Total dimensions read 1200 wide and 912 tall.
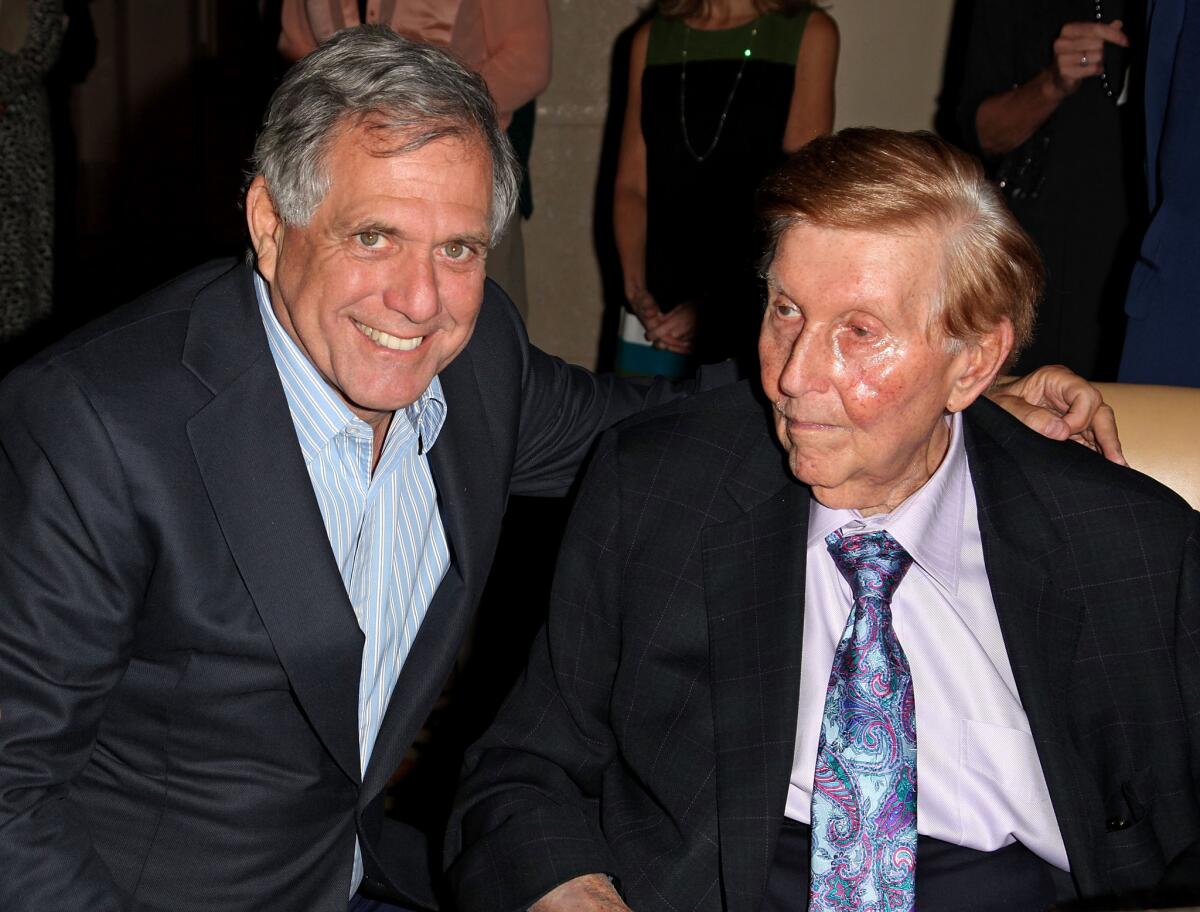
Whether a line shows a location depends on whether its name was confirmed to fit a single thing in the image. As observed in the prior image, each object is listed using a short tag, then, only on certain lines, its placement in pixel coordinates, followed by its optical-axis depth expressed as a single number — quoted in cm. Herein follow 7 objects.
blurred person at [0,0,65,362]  369
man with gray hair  150
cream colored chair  195
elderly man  160
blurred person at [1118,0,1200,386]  255
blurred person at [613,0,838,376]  328
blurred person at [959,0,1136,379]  295
